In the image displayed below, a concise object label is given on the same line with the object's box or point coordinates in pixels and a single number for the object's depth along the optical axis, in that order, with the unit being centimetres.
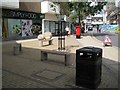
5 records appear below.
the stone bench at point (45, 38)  831
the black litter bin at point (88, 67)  267
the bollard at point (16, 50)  559
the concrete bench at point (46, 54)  414
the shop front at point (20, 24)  1198
